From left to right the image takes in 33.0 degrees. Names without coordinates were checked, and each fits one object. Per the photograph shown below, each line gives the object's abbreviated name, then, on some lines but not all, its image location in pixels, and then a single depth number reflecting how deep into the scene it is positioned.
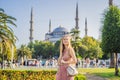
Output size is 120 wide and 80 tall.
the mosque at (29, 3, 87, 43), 76.37
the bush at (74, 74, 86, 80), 10.60
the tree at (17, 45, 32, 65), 48.20
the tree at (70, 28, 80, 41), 36.12
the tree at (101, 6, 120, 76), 17.62
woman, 5.85
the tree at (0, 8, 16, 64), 14.82
